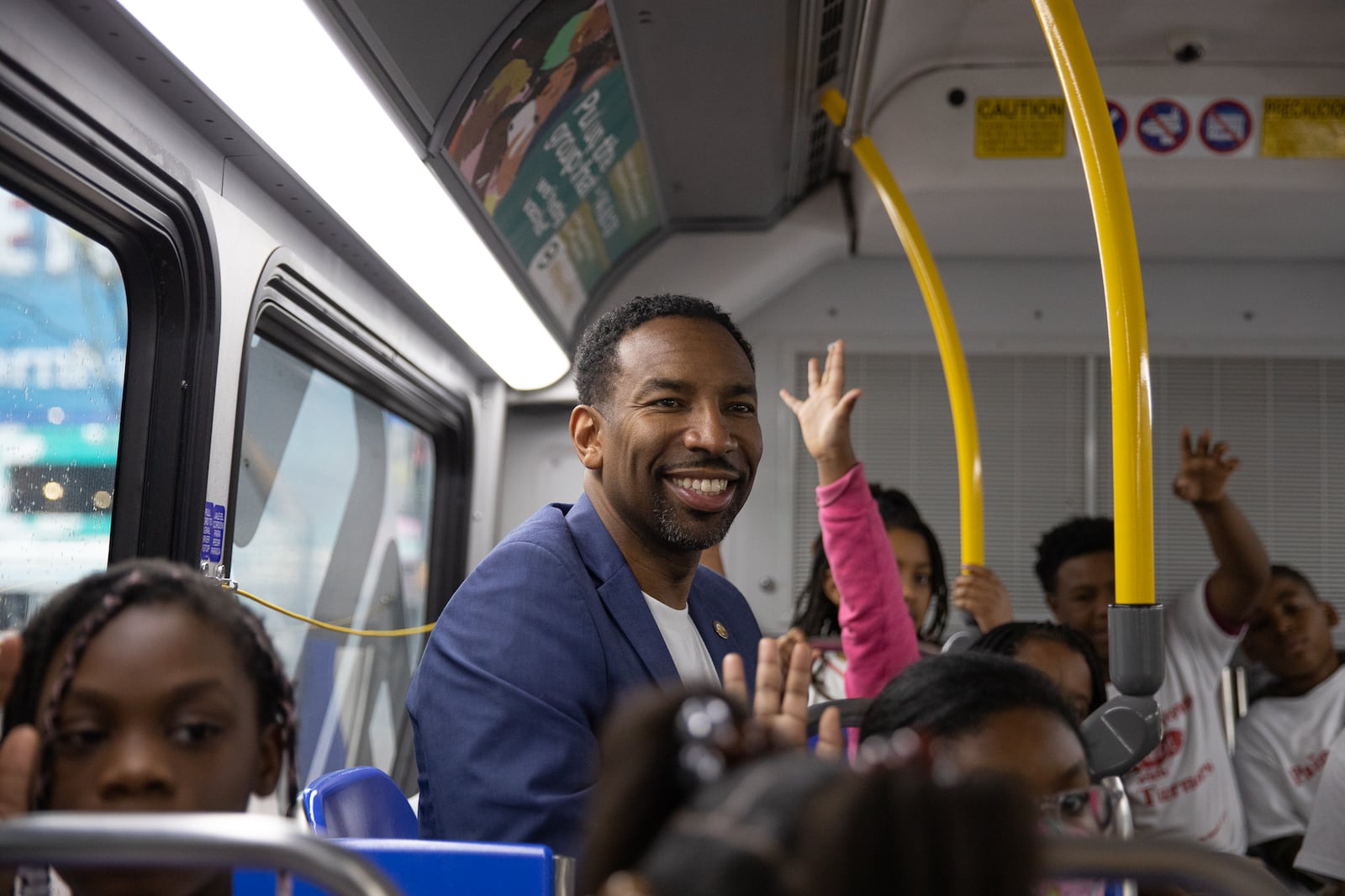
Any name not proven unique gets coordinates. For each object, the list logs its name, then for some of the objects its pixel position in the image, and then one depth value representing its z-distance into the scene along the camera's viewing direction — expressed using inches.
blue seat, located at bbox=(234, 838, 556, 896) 51.2
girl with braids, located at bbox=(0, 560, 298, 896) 41.7
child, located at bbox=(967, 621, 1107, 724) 85.0
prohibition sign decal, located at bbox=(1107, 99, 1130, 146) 146.6
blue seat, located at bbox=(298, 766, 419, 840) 60.0
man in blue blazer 63.7
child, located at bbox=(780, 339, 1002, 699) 90.0
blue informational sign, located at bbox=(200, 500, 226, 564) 81.3
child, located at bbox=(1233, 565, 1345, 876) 138.5
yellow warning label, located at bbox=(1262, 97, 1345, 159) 147.5
